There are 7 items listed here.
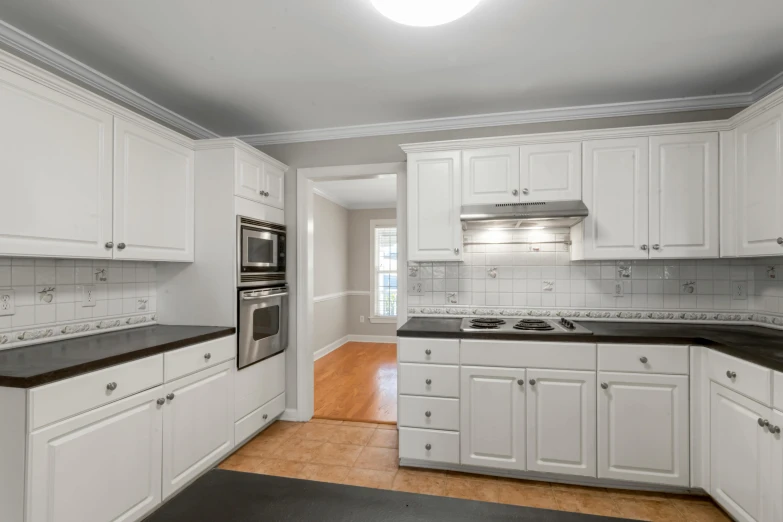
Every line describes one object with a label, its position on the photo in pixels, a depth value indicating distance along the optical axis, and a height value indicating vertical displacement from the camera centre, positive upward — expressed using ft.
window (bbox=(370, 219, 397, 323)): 21.89 -0.29
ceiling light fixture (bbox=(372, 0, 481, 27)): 4.66 +3.08
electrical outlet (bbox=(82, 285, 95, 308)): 7.45 -0.62
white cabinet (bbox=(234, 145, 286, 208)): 8.96 +2.09
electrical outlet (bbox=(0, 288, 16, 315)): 6.16 -0.62
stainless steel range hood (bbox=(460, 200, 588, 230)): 8.09 +1.06
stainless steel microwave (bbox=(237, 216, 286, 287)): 8.85 +0.27
